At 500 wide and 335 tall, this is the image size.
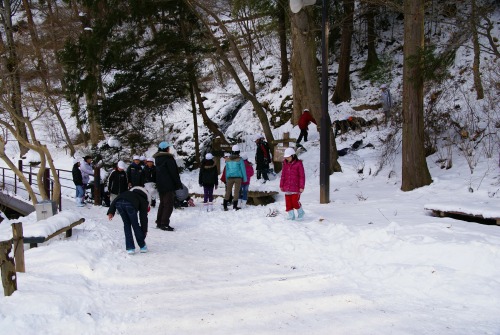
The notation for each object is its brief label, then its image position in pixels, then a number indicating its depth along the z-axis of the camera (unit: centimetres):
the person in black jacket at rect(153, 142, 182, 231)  943
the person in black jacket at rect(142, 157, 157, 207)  1266
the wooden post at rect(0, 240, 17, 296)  461
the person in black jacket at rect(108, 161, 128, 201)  1218
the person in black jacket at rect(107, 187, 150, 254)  722
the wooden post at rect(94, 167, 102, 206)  1481
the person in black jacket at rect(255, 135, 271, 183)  1560
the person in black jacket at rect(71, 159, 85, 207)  1457
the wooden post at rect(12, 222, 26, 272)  529
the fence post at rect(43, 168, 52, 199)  1416
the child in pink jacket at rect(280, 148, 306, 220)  920
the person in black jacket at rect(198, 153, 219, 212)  1229
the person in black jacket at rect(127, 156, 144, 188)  1235
